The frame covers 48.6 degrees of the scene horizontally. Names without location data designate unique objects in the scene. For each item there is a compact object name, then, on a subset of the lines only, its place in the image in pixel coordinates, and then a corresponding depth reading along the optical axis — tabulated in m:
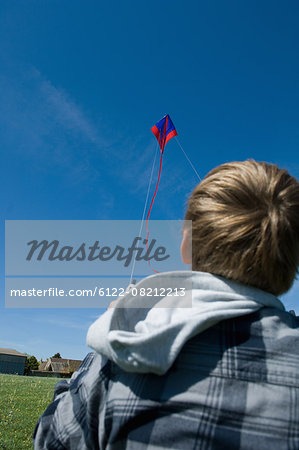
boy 0.60
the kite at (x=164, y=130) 6.65
